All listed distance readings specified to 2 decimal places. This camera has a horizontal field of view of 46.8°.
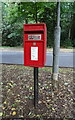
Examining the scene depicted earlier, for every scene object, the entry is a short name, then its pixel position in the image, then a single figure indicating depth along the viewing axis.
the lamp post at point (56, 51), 2.21
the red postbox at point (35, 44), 1.49
